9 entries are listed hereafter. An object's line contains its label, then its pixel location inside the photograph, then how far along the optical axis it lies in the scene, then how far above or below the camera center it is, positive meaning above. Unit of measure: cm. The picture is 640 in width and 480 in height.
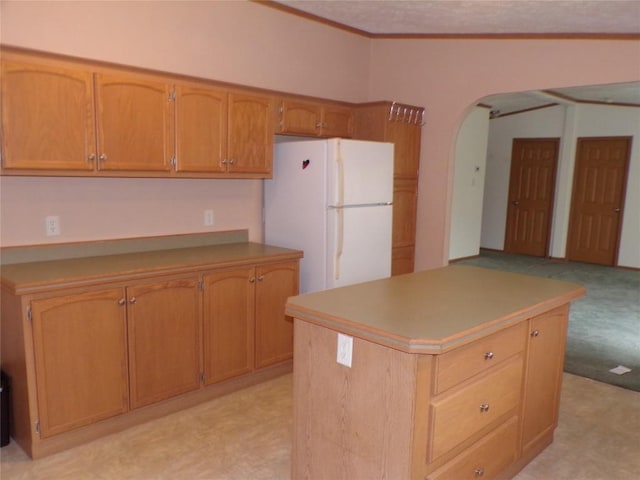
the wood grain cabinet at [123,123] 249 +22
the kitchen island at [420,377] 177 -83
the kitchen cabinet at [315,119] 377 +38
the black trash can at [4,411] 260 -132
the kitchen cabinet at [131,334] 247 -98
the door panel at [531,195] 865 -42
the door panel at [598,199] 800 -43
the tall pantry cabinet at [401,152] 421 +14
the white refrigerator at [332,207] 354 -30
